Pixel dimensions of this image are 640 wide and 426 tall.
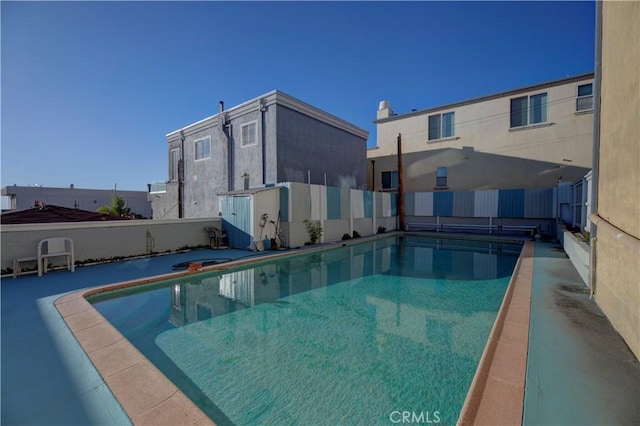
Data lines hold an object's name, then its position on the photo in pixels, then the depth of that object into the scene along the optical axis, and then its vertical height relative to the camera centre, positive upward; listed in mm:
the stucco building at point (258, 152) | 11992 +2855
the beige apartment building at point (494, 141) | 13641 +3884
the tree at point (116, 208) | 22908 -141
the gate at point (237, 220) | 10016 -528
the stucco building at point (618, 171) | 2678 +439
